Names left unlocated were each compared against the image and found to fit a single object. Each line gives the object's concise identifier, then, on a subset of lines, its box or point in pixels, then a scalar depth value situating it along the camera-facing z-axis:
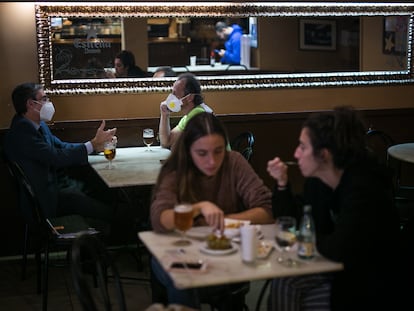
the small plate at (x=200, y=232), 2.96
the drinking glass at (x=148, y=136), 5.03
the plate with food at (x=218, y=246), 2.74
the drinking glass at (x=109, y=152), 4.57
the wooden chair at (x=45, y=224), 4.11
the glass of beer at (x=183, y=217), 2.84
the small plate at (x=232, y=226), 2.93
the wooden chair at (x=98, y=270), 2.44
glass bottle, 2.68
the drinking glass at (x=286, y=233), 2.78
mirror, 5.16
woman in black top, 2.69
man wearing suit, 4.46
